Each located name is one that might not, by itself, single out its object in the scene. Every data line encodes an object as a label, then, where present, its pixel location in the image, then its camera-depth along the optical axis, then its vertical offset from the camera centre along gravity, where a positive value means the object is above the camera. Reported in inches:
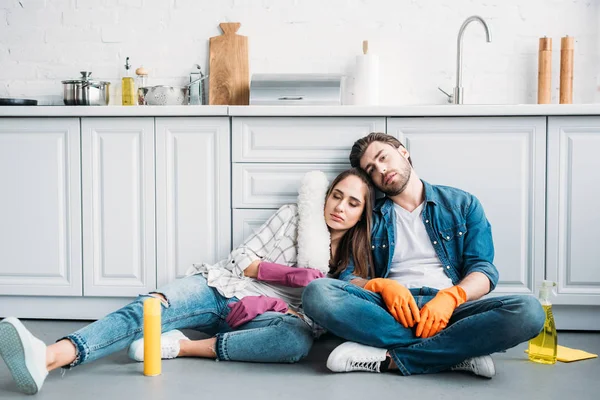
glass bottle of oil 123.0 +14.9
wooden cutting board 123.7 +19.4
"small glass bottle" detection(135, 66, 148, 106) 116.7 +16.9
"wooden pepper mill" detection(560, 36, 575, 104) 117.0 +18.3
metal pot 114.0 +13.7
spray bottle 83.3 -21.6
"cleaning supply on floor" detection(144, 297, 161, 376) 75.9 -19.0
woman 81.7 -16.3
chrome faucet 117.9 +18.7
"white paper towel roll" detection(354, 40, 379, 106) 118.0 +16.7
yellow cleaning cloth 86.6 -24.2
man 76.0 -14.8
